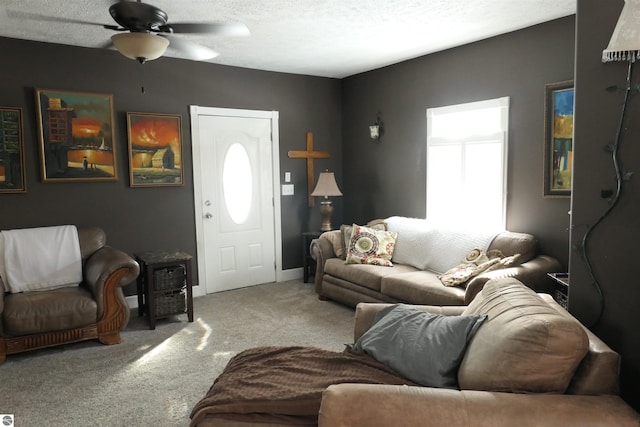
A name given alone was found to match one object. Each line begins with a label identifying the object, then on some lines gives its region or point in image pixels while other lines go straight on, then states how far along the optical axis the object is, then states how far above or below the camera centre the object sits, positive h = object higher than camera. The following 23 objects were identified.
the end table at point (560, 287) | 3.22 -0.82
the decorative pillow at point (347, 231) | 4.84 -0.56
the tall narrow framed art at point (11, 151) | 4.02 +0.29
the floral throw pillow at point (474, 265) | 3.60 -0.73
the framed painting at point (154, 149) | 4.57 +0.33
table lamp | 5.41 -0.16
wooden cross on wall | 5.74 +0.27
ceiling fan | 2.50 +0.90
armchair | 3.37 -0.97
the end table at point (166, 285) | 4.07 -0.93
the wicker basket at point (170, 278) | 4.12 -0.87
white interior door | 5.05 -0.19
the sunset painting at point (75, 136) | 4.17 +0.44
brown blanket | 1.72 -0.84
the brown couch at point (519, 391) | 1.44 -0.72
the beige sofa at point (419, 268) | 3.52 -0.81
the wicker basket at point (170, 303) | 4.13 -1.10
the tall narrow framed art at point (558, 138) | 3.62 +0.29
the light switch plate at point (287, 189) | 5.62 -0.13
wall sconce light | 5.42 +0.57
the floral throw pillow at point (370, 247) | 4.60 -0.70
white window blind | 4.19 +0.12
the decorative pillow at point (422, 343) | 1.85 -0.72
